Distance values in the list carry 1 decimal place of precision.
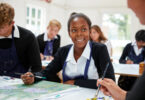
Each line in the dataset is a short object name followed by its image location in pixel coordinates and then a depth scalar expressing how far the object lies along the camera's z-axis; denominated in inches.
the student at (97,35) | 175.3
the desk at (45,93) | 50.3
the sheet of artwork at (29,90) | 50.5
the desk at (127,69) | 112.0
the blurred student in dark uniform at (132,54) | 139.9
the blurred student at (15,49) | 76.7
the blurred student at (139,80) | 25.0
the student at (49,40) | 163.9
